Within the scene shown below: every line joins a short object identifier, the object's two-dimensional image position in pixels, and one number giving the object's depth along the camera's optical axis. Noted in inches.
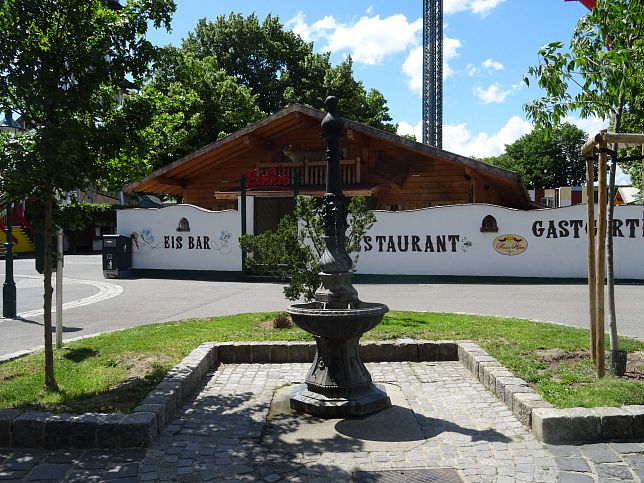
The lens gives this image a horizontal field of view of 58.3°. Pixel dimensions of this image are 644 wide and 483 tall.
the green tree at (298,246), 360.5
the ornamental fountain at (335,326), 206.7
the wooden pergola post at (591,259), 232.4
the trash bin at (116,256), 785.6
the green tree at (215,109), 1196.5
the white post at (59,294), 294.0
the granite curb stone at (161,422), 174.1
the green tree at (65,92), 205.6
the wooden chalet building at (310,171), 781.3
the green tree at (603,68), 225.6
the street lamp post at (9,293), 433.7
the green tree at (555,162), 2551.7
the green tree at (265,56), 1446.9
